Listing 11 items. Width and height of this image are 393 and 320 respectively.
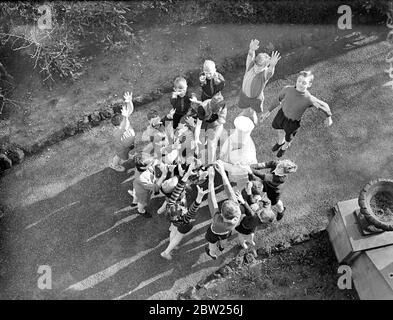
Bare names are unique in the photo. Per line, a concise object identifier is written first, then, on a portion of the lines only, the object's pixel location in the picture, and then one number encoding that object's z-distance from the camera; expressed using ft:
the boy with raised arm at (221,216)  24.09
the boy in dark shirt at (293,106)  28.15
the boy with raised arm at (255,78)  28.84
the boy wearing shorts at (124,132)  28.81
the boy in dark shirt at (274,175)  25.73
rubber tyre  24.91
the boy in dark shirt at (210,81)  29.45
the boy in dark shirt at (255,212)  25.59
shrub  35.22
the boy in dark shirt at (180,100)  28.81
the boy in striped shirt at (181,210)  25.89
